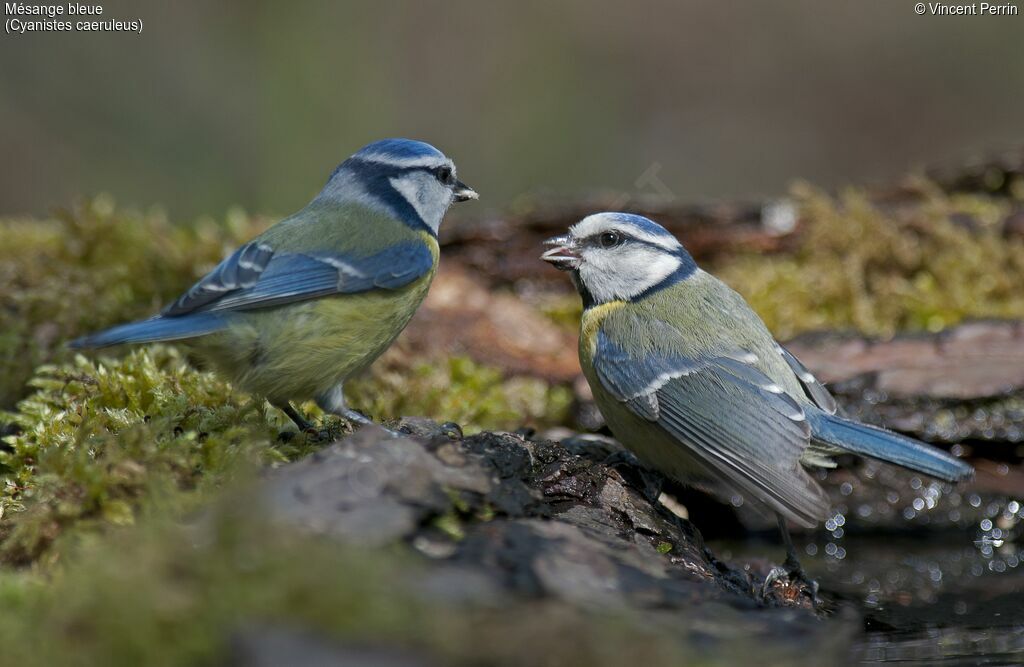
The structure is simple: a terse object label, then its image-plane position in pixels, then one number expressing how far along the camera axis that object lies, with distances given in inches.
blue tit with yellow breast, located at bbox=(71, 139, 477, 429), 218.7
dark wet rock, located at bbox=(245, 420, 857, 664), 125.0
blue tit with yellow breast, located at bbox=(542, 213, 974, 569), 207.0
